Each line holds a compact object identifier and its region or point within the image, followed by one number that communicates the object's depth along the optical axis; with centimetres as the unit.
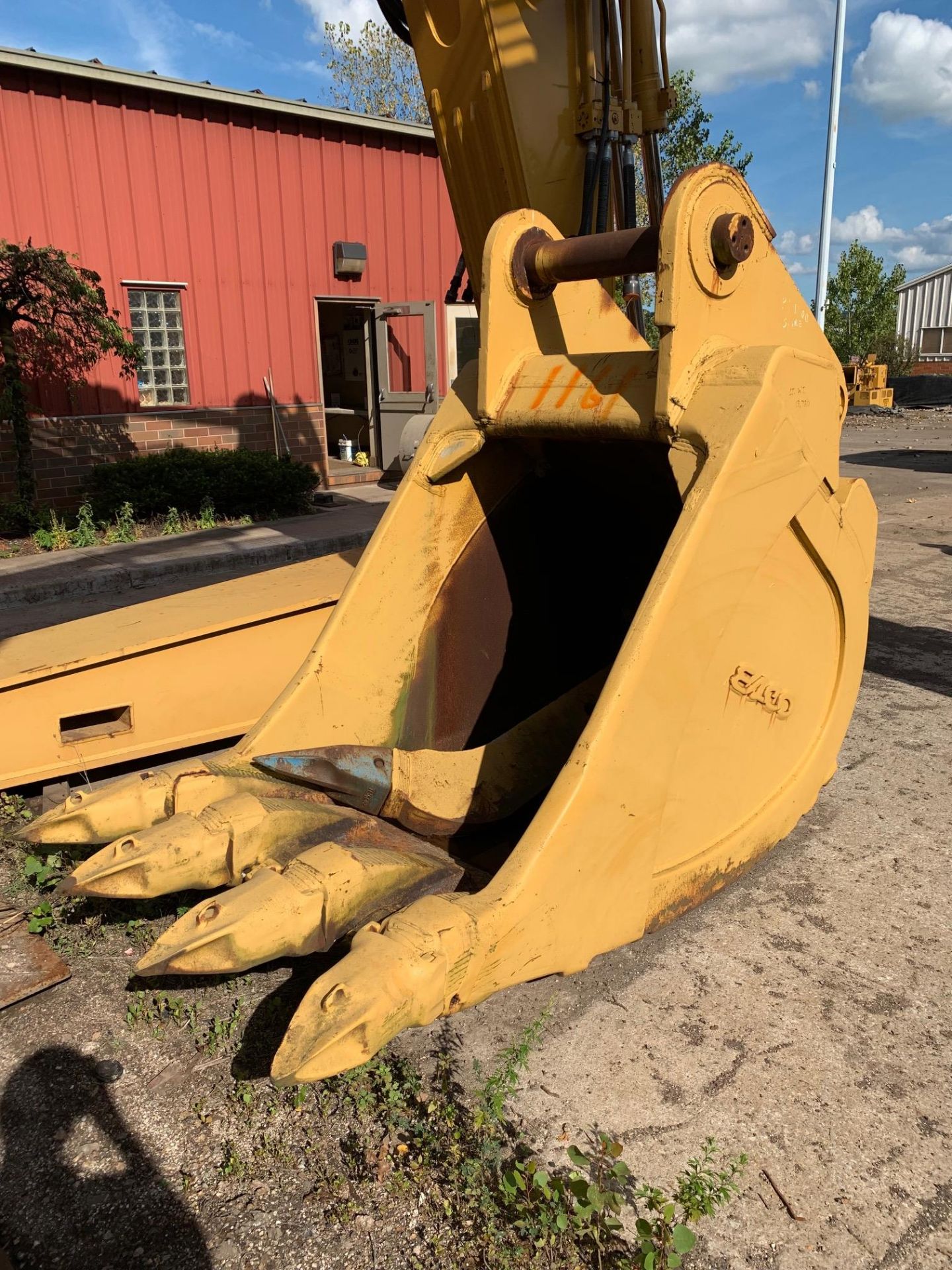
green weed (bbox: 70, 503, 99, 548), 916
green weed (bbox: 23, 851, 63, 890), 306
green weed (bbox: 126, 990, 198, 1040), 247
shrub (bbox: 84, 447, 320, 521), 1002
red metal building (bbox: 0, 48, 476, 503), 991
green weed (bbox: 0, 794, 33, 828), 340
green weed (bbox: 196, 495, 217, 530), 1010
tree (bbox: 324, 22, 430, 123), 3297
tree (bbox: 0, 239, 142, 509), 876
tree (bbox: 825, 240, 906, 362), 3769
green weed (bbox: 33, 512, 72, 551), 898
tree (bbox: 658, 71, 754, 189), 2866
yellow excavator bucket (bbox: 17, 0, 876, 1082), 211
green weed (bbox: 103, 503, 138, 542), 939
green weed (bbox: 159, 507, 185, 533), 973
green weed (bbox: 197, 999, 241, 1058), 238
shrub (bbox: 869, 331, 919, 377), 3791
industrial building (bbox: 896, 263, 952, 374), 4922
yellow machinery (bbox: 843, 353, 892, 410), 2683
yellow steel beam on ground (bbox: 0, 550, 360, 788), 325
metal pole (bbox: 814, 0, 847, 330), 1761
